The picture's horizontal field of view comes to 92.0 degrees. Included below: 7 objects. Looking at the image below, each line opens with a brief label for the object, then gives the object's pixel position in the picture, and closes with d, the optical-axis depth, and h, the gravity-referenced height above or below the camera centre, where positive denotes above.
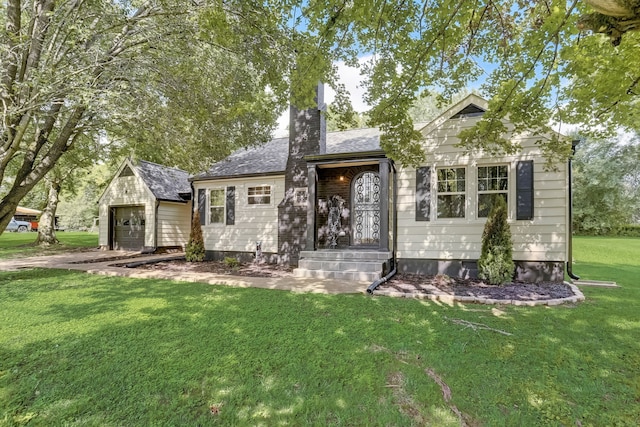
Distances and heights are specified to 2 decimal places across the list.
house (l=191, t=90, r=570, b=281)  7.33 +0.25
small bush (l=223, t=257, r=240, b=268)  9.96 -1.59
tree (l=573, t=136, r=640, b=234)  22.59 +2.29
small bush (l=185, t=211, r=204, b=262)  11.09 -1.11
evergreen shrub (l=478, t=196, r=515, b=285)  6.90 -0.80
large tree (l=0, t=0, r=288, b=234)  5.81 +3.20
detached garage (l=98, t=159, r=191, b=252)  13.52 +0.15
